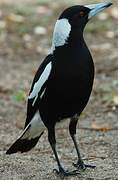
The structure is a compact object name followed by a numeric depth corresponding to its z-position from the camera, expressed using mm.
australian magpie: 6195
